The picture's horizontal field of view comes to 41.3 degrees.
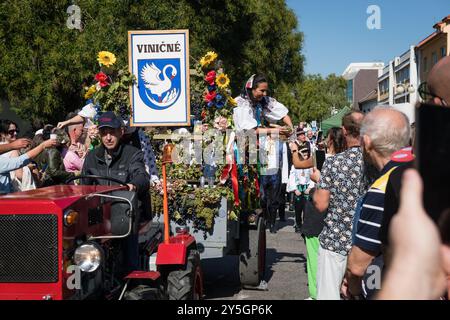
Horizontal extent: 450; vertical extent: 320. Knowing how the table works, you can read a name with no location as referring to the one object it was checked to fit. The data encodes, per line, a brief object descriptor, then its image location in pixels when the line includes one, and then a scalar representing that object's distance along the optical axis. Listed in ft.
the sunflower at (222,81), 22.08
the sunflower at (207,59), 22.06
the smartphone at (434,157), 3.53
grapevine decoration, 20.45
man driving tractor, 17.48
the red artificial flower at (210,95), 22.18
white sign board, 19.16
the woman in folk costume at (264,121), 23.69
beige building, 125.59
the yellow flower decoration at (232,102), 22.25
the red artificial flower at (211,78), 22.11
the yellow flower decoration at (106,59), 21.24
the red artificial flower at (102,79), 21.49
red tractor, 12.55
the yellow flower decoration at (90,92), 22.03
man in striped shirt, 10.37
